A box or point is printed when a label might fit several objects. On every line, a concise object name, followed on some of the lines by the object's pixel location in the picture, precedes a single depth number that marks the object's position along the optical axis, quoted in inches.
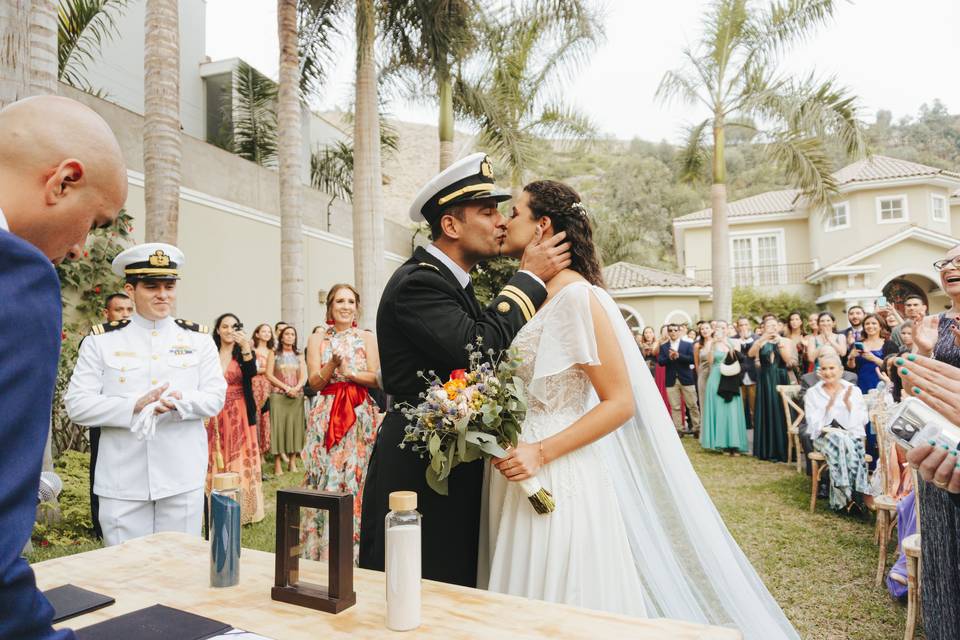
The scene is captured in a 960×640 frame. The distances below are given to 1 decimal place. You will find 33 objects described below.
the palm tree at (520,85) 513.7
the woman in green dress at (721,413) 406.9
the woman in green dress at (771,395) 386.9
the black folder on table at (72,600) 61.6
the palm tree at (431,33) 405.1
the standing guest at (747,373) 435.2
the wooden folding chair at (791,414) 339.0
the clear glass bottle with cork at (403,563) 58.4
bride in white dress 88.7
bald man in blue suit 34.6
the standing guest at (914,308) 304.7
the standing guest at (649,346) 533.3
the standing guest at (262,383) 352.5
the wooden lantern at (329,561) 63.0
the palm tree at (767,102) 597.6
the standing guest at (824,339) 382.0
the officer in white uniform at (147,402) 136.9
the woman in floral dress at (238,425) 245.9
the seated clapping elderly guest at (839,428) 263.0
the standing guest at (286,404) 351.9
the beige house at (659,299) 1029.8
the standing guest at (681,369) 494.9
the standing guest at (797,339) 423.2
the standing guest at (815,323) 425.0
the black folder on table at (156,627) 56.4
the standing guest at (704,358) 449.7
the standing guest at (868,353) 347.3
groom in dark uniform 90.4
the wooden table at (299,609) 57.3
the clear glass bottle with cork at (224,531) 69.3
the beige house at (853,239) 994.1
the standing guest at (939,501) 72.6
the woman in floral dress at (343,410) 195.8
